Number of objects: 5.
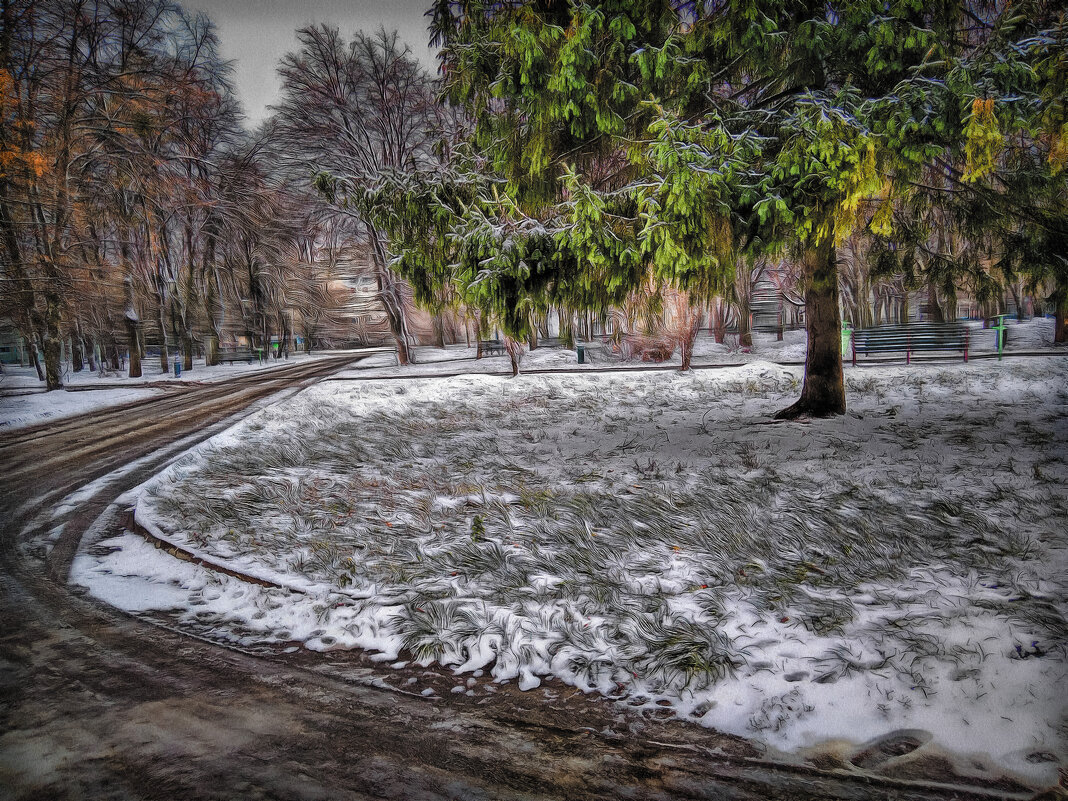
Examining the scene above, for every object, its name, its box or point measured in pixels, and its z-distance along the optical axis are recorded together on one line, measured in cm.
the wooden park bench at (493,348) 2929
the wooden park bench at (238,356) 3478
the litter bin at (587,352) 2439
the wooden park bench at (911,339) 2003
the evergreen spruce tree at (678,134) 539
